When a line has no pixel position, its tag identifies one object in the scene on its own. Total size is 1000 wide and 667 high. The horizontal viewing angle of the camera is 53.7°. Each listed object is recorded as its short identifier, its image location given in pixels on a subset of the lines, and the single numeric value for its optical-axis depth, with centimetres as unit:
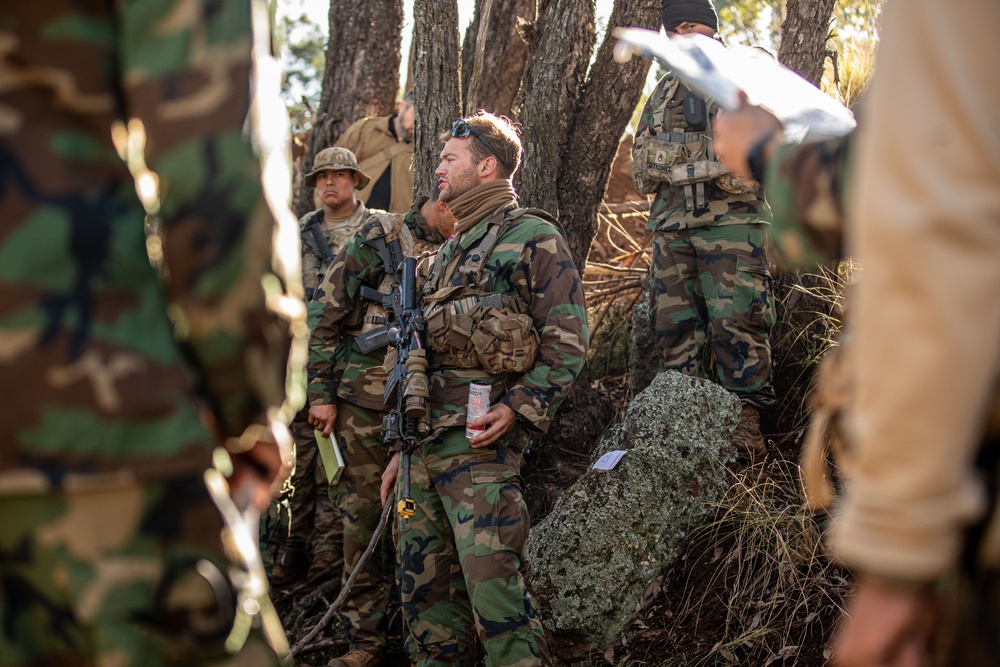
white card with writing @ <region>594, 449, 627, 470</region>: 496
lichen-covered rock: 473
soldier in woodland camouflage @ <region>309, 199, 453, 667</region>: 543
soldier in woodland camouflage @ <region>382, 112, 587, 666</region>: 423
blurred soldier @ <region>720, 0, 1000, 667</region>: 119
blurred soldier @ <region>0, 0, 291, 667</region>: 150
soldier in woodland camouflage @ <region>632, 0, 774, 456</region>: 577
